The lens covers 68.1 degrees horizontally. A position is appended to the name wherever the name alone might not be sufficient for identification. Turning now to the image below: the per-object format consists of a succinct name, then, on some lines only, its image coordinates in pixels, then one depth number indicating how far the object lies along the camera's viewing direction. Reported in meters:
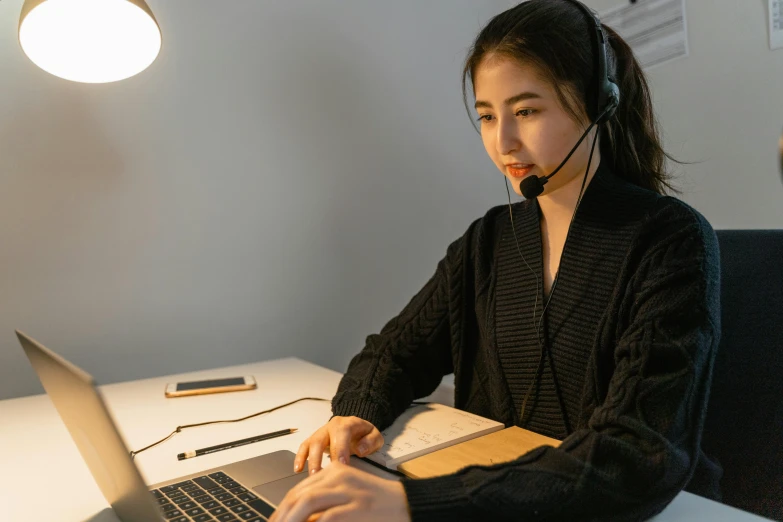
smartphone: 1.06
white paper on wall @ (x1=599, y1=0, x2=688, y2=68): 1.32
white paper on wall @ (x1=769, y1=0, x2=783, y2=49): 1.14
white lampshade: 0.92
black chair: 0.75
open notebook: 0.70
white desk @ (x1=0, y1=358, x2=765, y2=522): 0.62
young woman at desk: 0.52
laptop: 0.45
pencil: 0.76
